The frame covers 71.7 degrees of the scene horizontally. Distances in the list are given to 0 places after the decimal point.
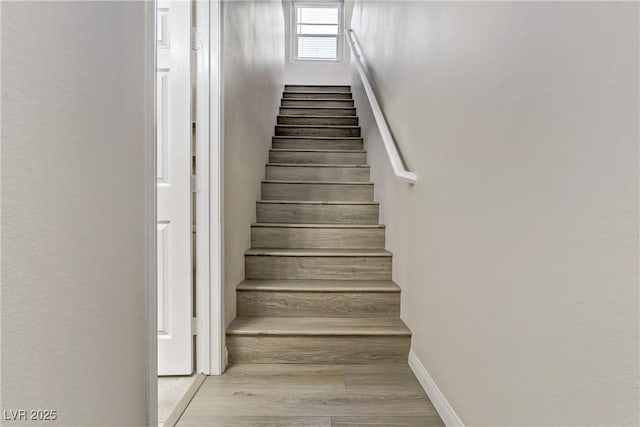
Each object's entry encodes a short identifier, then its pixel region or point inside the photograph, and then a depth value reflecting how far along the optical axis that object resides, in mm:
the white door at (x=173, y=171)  1993
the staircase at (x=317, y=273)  2232
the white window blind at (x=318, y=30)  6891
